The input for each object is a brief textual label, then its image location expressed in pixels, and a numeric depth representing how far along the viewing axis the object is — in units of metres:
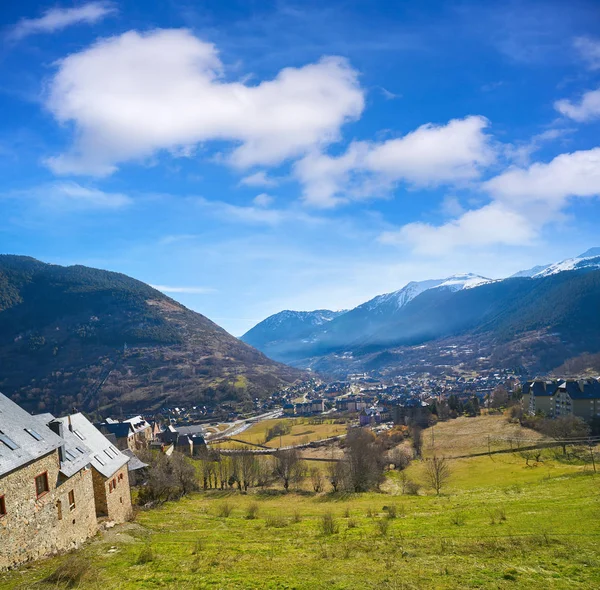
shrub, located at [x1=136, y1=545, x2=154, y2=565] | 20.15
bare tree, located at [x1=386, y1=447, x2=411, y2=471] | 72.25
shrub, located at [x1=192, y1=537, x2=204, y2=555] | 22.42
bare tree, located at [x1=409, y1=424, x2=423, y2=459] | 84.00
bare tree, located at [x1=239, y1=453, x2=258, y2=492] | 62.12
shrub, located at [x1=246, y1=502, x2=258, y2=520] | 37.66
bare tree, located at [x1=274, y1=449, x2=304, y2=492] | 61.88
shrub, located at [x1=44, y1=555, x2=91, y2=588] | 16.24
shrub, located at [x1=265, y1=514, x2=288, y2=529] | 32.32
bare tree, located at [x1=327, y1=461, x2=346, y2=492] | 56.72
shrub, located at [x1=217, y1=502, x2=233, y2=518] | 37.90
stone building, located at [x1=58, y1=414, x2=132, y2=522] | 29.39
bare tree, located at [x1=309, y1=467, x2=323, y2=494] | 58.41
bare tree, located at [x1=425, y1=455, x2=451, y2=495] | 52.31
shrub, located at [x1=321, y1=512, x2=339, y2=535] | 28.08
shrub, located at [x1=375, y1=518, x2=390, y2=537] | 26.87
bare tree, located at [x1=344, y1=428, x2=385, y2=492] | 56.62
